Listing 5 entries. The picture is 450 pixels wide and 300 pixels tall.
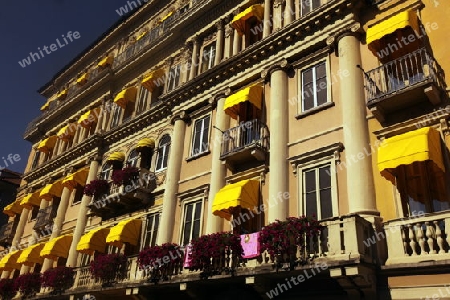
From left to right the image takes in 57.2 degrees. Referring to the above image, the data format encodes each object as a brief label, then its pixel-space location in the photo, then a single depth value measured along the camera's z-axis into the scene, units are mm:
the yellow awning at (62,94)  32969
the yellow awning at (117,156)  22750
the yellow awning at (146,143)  21234
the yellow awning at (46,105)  35375
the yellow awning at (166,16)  25312
